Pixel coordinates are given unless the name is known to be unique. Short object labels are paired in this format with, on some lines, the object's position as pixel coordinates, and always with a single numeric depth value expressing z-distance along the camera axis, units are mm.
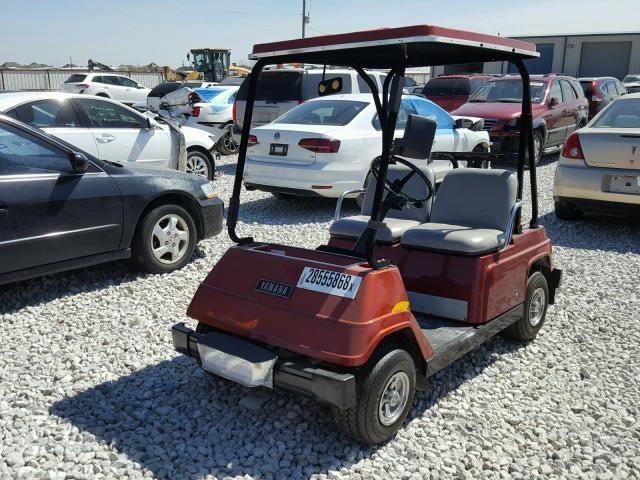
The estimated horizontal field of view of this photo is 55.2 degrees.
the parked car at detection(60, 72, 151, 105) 24047
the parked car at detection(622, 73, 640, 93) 20244
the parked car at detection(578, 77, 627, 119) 16312
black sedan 4668
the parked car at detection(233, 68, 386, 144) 11875
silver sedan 6855
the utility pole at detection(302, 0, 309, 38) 42438
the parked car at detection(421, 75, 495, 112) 16516
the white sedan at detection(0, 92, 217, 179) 7105
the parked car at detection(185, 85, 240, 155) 12805
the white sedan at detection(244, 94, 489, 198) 7699
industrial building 41281
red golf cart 2936
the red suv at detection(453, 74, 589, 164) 11891
